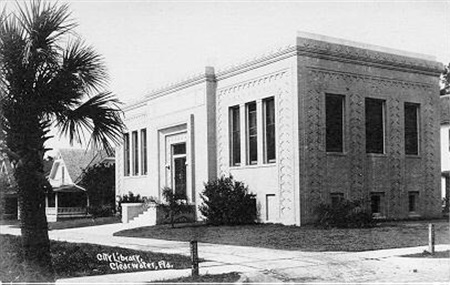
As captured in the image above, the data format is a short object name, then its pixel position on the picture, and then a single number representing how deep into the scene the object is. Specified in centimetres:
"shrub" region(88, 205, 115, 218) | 3781
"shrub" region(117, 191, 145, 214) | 3388
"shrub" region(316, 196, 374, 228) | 2123
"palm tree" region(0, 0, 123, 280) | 1055
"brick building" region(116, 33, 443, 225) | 2300
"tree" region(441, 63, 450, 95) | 5408
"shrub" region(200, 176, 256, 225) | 2412
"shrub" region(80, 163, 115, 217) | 4300
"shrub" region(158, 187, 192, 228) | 2569
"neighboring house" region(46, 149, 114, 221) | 4819
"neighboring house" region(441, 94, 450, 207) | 3781
